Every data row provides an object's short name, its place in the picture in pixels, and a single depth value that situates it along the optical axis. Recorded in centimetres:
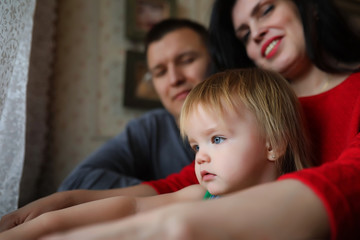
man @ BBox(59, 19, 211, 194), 152
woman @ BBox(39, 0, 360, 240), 39
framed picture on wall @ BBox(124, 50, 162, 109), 230
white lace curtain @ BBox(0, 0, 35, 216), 80
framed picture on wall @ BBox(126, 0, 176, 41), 231
